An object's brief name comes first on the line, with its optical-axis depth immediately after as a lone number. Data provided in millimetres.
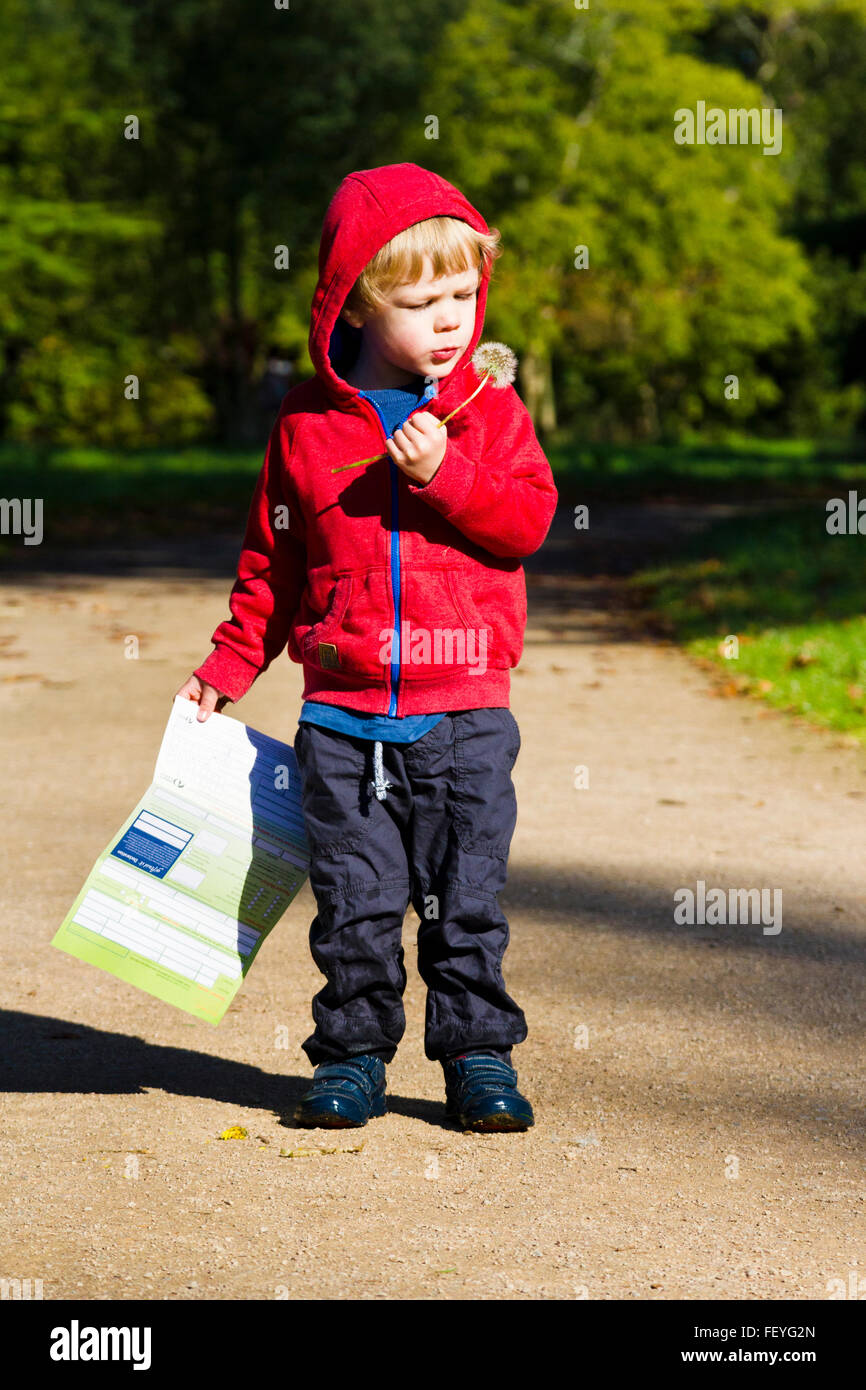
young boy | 3055
